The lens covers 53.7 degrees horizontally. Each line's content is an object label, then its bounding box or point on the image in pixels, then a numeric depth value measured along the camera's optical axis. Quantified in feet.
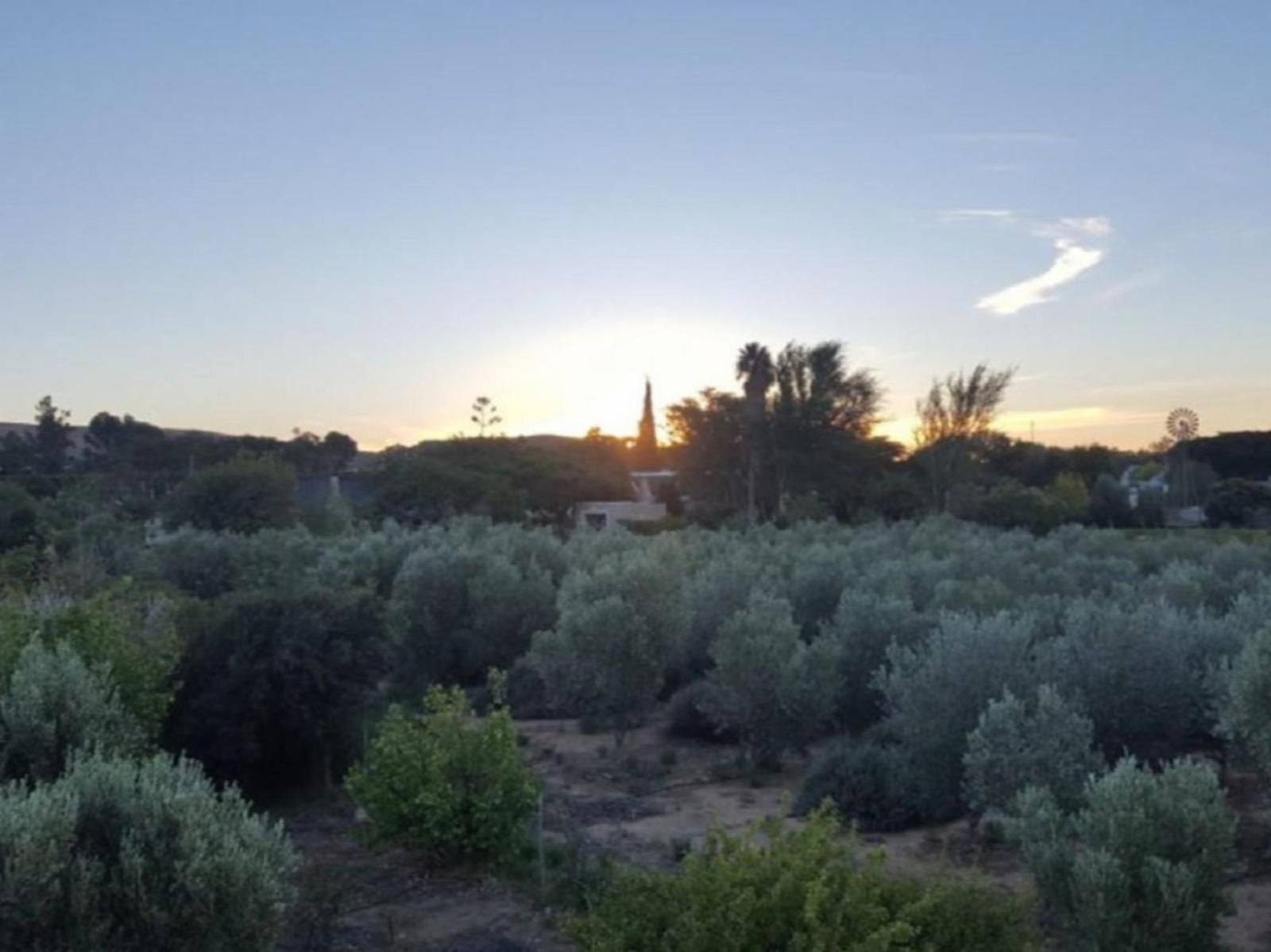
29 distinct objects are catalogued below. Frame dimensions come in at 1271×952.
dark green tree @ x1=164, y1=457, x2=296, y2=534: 126.93
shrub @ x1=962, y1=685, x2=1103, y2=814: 31.55
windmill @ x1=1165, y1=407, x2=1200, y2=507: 201.52
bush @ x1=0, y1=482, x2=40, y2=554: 114.11
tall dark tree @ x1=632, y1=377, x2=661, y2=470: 272.92
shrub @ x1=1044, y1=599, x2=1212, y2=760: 38.27
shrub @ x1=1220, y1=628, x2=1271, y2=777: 30.17
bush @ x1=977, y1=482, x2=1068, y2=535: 132.77
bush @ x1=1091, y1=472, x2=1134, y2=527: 154.30
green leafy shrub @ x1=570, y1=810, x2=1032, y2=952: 16.20
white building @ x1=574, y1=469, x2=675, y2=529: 166.37
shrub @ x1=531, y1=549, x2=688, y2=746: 51.80
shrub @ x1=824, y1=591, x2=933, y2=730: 51.16
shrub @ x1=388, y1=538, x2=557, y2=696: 68.39
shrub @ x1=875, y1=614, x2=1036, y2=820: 37.35
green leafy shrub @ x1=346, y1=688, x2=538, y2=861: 33.63
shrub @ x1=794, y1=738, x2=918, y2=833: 38.63
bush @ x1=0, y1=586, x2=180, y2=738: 37.32
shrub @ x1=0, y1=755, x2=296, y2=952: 19.56
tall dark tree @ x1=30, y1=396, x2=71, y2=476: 213.46
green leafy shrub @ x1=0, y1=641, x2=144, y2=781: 29.40
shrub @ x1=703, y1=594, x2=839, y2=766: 47.29
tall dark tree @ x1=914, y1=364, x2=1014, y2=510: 150.82
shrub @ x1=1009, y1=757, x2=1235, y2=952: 23.30
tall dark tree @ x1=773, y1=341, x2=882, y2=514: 154.61
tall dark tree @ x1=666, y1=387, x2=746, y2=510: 160.04
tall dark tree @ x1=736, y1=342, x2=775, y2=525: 155.94
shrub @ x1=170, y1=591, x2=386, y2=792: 44.39
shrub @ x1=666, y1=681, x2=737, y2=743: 54.39
